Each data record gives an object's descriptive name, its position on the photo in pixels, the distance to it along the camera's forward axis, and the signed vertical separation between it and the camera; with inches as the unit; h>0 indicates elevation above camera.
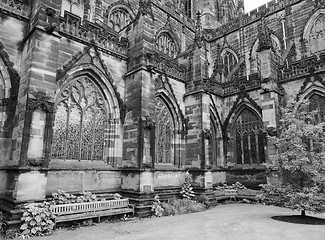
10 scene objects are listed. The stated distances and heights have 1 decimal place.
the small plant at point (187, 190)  520.0 -53.3
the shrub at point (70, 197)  353.1 -50.0
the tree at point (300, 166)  354.0 -0.5
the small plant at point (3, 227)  284.5 -74.5
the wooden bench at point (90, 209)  324.2 -65.7
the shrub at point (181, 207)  433.3 -77.4
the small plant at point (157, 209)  415.2 -75.2
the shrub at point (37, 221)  285.7 -68.2
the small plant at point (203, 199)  507.3 -70.8
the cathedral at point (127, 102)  342.6 +122.7
